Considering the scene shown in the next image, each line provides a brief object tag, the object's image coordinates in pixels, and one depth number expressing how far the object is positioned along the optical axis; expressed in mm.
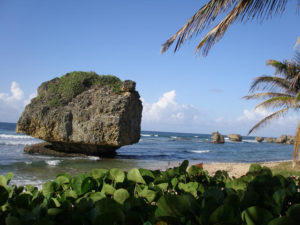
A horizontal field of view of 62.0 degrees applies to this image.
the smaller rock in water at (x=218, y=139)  46188
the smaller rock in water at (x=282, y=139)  57031
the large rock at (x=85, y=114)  15570
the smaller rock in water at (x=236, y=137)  59084
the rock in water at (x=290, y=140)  53981
